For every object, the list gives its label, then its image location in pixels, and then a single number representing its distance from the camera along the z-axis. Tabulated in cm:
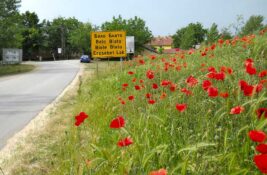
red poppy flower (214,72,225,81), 338
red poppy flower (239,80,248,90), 275
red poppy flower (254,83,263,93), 282
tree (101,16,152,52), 7769
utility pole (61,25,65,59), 9156
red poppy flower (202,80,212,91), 327
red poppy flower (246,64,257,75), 303
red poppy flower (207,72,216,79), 349
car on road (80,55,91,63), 6253
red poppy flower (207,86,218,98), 295
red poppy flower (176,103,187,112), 300
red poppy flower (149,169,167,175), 183
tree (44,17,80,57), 9354
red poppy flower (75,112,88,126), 293
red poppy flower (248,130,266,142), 192
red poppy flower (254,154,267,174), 164
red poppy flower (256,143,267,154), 183
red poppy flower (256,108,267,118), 259
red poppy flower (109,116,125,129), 277
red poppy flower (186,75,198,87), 381
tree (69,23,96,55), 8875
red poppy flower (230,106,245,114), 251
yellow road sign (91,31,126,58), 1620
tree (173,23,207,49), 10336
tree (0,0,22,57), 3819
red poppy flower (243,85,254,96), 274
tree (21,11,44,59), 8150
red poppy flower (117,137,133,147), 265
